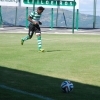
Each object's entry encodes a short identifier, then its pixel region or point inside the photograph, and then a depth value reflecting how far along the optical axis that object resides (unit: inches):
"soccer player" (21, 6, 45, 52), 1213.9
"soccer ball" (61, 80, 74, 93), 591.9
